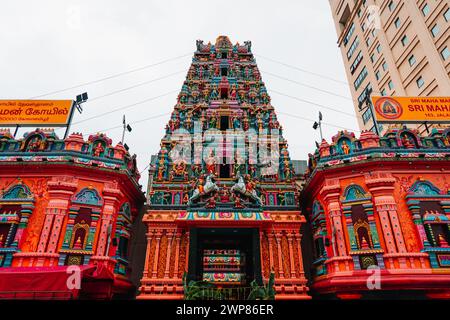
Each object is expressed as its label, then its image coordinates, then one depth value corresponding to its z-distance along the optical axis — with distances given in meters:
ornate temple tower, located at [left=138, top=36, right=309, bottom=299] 17.02
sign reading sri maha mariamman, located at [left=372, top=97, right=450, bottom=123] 20.95
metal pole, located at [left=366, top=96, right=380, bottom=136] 20.11
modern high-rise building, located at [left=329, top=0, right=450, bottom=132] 30.59
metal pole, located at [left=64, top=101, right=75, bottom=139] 19.90
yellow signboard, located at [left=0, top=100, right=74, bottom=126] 20.69
